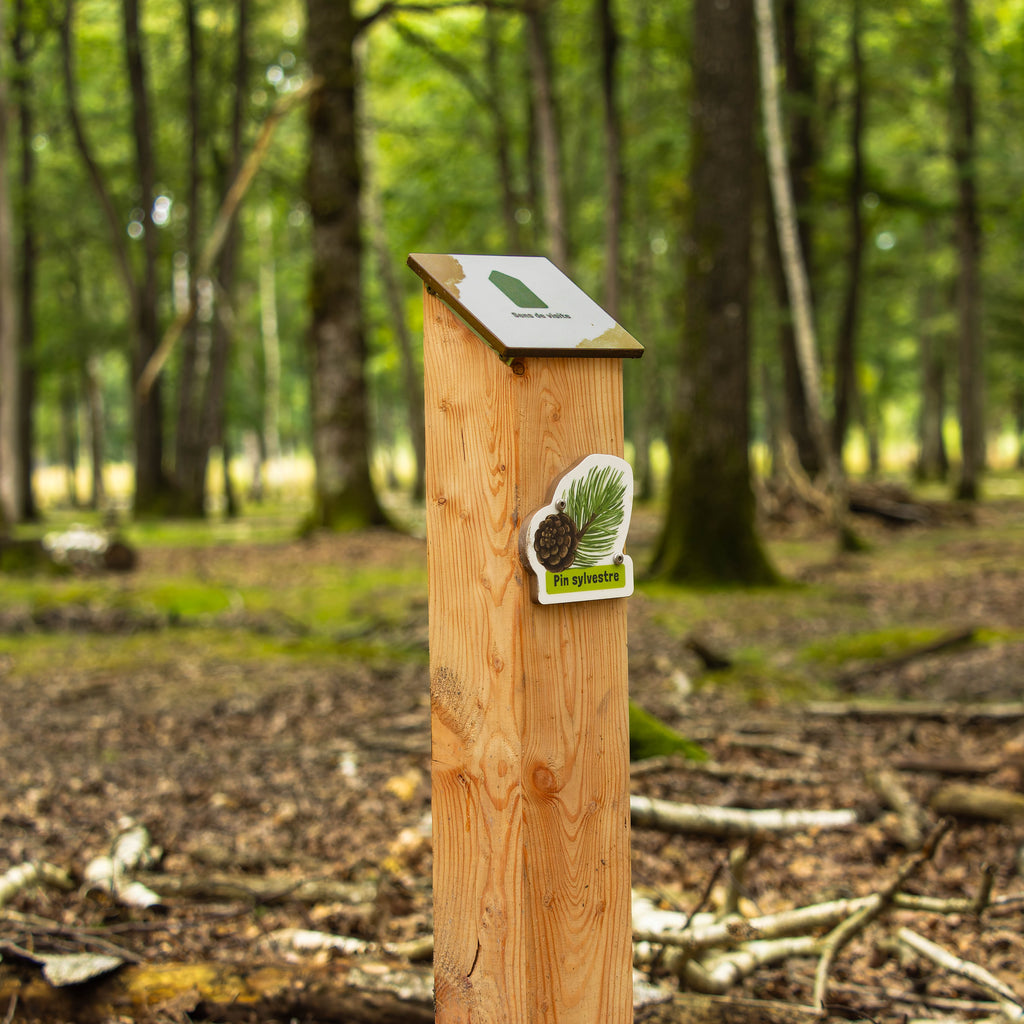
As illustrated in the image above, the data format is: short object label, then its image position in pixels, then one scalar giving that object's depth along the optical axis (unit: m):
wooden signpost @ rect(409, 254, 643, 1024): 1.79
